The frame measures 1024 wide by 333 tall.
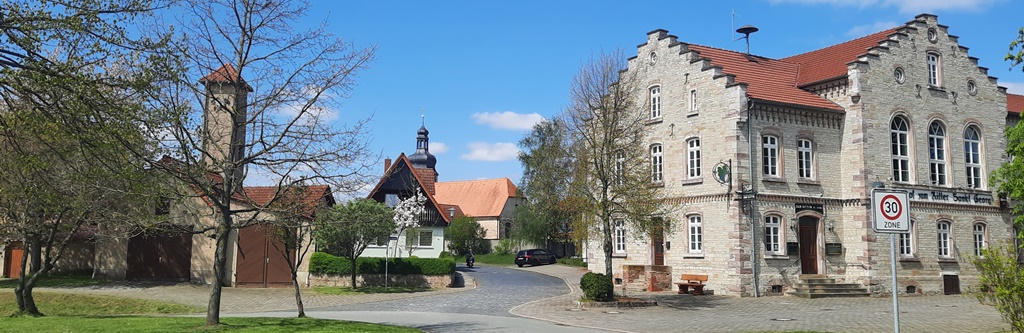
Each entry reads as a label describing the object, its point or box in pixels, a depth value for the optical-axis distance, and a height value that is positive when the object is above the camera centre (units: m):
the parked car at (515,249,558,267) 53.12 -0.57
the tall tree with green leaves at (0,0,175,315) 9.44 +1.91
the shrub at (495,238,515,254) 67.11 +0.20
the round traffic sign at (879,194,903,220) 10.23 +0.56
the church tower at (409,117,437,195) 84.94 +10.17
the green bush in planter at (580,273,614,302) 24.05 -1.15
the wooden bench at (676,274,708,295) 27.62 -1.16
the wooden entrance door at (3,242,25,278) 37.53 -0.62
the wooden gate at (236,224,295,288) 31.78 -0.56
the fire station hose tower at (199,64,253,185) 15.03 +2.72
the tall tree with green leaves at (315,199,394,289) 30.19 +0.57
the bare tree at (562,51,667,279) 24.66 +2.73
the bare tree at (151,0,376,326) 15.25 +2.21
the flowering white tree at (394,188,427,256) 39.52 +1.96
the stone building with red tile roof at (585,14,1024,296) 28.09 +3.39
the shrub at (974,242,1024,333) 11.00 -0.44
